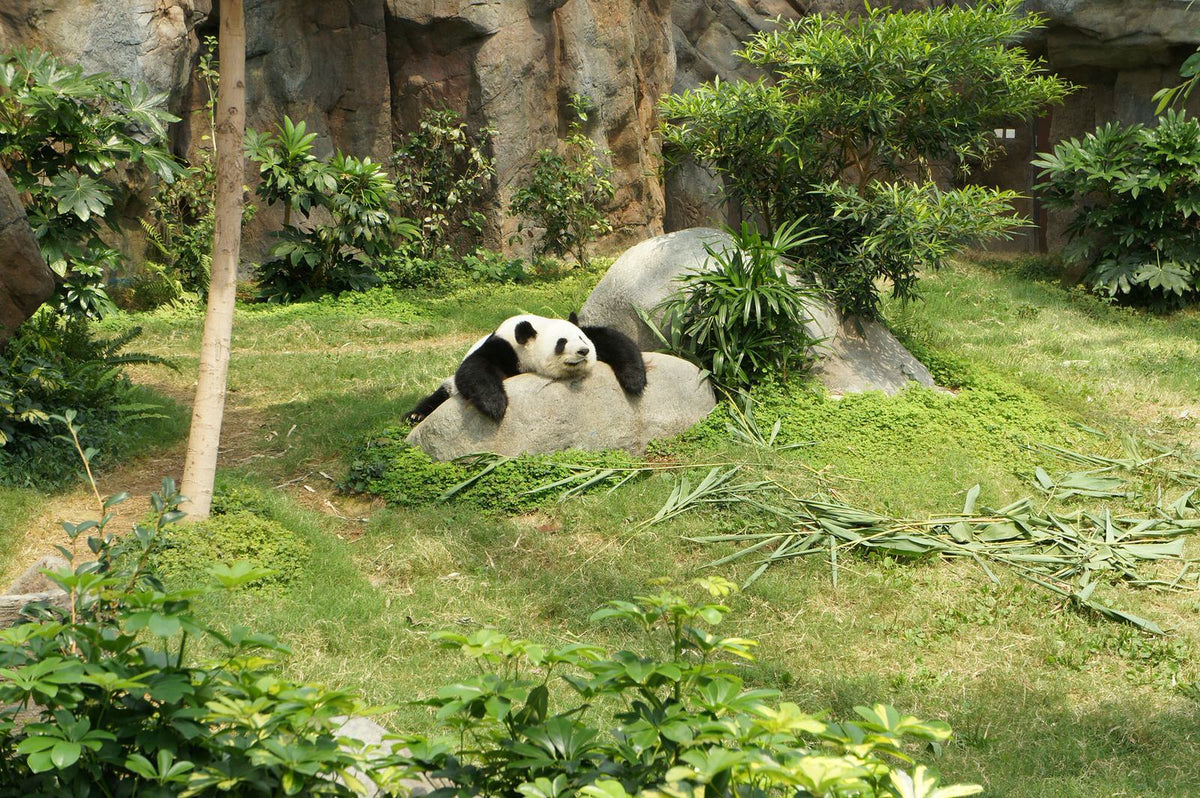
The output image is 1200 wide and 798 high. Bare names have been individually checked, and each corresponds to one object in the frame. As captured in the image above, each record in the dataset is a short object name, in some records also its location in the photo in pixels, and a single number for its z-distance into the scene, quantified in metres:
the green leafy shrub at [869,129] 16.84
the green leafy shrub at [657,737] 3.86
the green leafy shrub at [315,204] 24.77
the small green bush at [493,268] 27.17
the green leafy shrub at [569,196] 28.05
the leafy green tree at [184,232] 24.31
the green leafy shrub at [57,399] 12.98
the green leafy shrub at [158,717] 4.10
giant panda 13.74
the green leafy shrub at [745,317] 15.62
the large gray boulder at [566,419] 13.81
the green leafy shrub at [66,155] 14.78
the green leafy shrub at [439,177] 27.98
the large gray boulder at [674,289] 16.67
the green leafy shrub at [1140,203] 23.92
